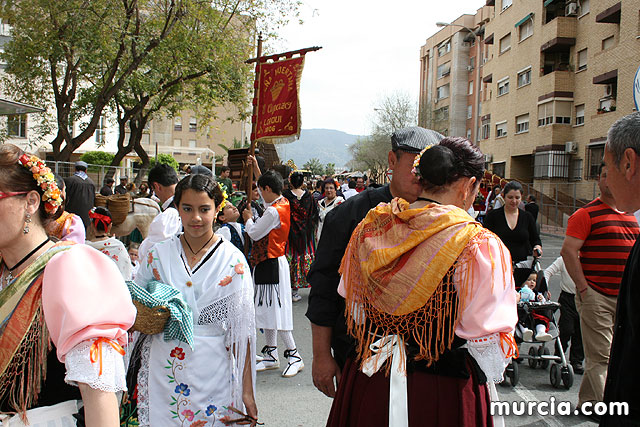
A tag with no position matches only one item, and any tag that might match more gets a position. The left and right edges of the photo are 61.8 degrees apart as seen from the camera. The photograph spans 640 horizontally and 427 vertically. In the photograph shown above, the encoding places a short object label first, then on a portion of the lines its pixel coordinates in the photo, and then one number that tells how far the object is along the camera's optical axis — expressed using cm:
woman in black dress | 643
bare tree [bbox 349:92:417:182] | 4892
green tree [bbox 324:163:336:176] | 8806
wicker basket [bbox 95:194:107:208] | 866
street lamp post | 4441
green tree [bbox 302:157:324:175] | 9250
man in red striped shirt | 429
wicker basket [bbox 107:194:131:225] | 722
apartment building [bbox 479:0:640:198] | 2428
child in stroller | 509
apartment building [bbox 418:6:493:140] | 4869
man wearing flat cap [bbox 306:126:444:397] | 268
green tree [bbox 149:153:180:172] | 3419
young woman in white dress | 300
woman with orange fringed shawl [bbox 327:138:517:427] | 204
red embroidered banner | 613
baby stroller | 507
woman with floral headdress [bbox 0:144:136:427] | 170
